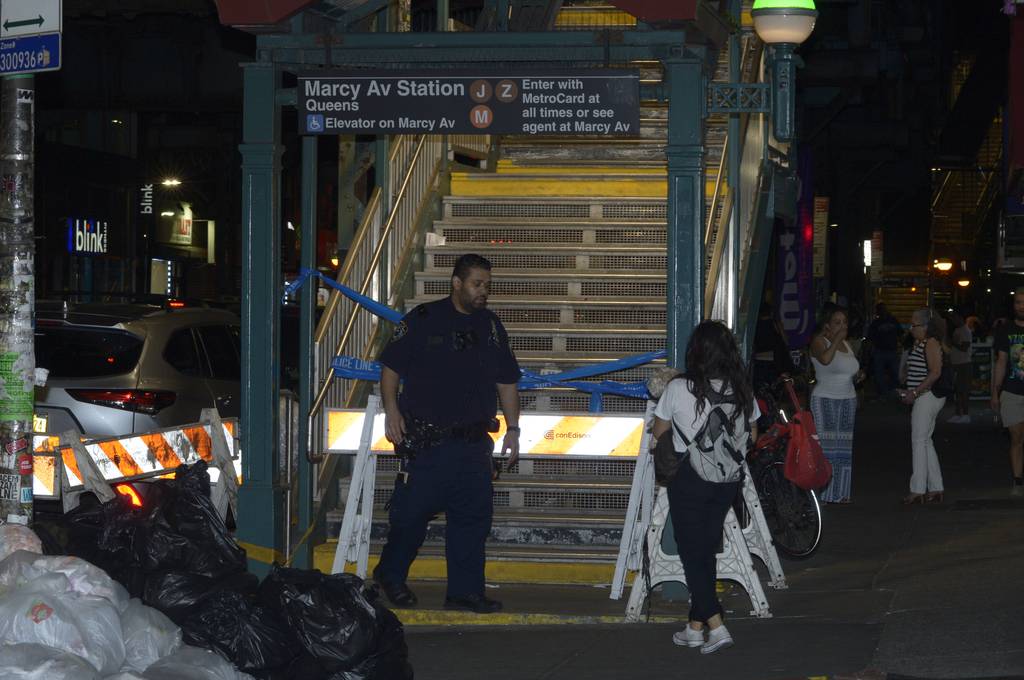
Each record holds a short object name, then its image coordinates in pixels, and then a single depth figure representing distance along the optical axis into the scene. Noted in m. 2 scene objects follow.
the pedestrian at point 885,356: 27.59
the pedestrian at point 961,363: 22.47
